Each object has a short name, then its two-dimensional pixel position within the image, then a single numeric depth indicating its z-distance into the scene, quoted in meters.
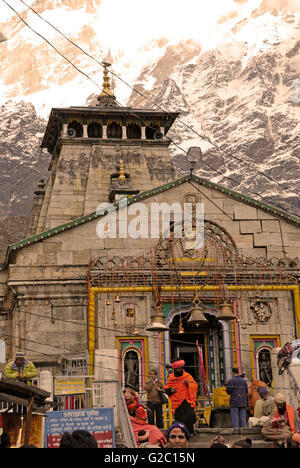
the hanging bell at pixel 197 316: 26.34
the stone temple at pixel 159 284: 31.33
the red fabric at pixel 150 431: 18.41
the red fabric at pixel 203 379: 29.45
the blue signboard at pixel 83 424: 17.55
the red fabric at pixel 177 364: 21.77
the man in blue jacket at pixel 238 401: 22.48
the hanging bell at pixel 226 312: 26.17
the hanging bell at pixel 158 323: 25.66
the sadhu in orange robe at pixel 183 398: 21.64
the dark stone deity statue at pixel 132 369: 30.64
